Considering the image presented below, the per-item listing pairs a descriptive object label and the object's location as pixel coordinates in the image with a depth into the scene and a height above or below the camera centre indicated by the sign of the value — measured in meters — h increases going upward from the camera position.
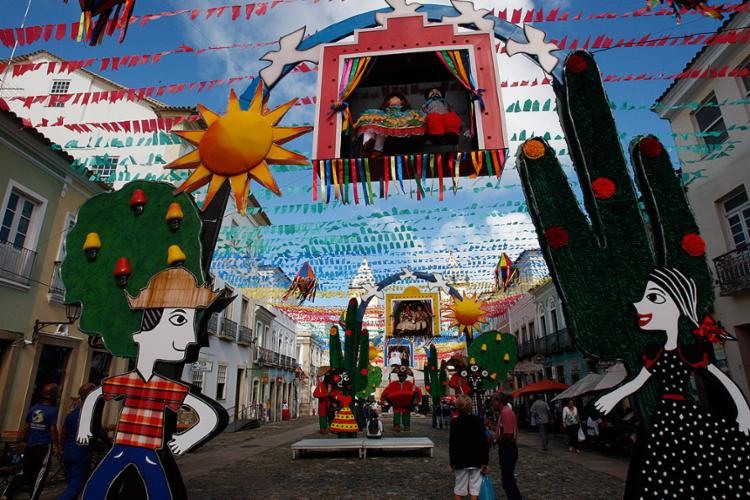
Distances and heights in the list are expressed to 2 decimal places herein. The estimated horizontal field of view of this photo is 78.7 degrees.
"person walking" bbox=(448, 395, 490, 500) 4.95 -0.60
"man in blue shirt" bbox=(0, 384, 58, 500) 6.14 -0.61
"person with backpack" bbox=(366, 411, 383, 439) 12.27 -0.81
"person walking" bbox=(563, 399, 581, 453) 13.01 -0.75
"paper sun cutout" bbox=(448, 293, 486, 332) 18.09 +3.20
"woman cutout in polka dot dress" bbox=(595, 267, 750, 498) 3.62 -0.21
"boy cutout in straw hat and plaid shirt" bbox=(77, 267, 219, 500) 4.19 +0.05
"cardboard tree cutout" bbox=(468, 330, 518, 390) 15.73 +1.42
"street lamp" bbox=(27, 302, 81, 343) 11.16 +1.76
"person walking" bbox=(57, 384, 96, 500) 5.36 -0.75
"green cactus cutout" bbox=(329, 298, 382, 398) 15.60 +1.58
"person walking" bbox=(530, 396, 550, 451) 12.84 -0.56
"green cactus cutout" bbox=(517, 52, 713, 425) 4.00 +1.47
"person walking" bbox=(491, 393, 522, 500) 5.80 -0.64
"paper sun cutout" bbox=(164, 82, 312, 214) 4.81 +2.51
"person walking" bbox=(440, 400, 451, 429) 22.86 -0.72
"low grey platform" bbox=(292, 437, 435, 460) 10.59 -1.04
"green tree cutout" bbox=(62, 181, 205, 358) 4.72 +1.51
